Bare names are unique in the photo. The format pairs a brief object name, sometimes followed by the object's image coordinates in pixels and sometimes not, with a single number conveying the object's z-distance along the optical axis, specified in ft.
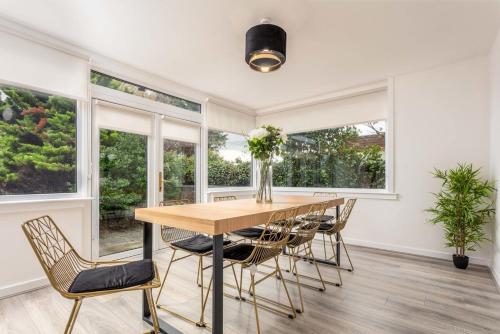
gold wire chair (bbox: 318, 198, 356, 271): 9.37
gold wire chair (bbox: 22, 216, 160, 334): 4.43
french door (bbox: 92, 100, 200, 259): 10.86
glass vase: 8.72
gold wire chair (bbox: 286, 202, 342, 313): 7.54
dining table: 5.04
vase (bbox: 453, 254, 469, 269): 10.25
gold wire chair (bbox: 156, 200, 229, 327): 6.81
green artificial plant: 9.95
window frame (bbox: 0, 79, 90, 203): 10.11
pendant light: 7.55
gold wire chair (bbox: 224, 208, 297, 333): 6.07
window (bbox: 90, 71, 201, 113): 10.84
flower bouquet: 8.55
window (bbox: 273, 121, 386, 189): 14.23
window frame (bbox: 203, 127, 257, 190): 15.07
